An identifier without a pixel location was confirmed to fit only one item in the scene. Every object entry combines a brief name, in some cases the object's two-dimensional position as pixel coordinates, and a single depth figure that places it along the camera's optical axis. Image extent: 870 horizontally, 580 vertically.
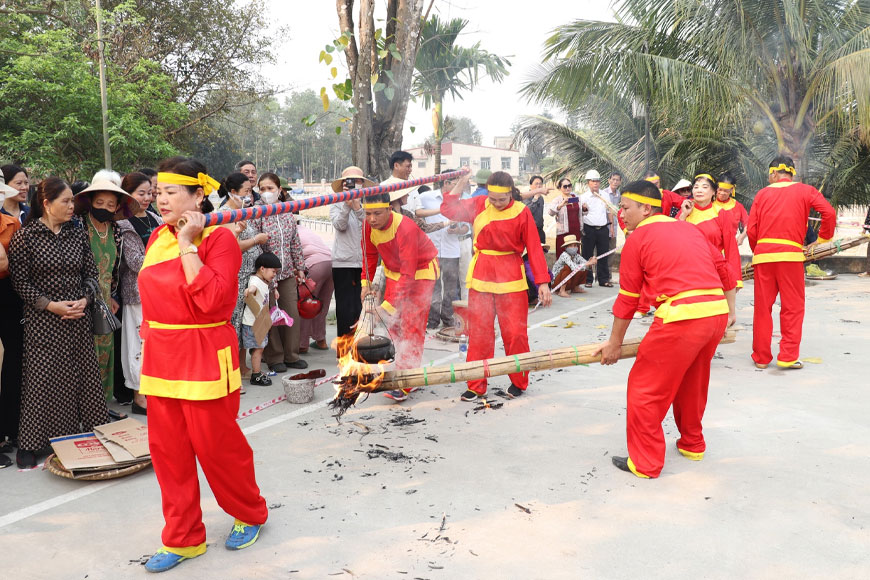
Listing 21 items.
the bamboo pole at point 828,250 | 9.48
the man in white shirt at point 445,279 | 8.39
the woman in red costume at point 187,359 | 2.96
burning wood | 4.28
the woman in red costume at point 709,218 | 6.88
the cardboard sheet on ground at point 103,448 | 3.98
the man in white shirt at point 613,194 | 12.11
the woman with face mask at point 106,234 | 4.86
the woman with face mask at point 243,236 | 5.73
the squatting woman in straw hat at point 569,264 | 10.85
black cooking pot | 4.64
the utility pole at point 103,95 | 13.97
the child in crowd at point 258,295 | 6.08
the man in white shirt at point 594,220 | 11.35
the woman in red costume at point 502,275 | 5.48
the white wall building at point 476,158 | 60.56
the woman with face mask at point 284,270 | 6.39
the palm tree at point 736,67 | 10.64
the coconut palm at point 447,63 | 16.44
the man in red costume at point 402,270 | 5.61
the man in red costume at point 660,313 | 3.91
